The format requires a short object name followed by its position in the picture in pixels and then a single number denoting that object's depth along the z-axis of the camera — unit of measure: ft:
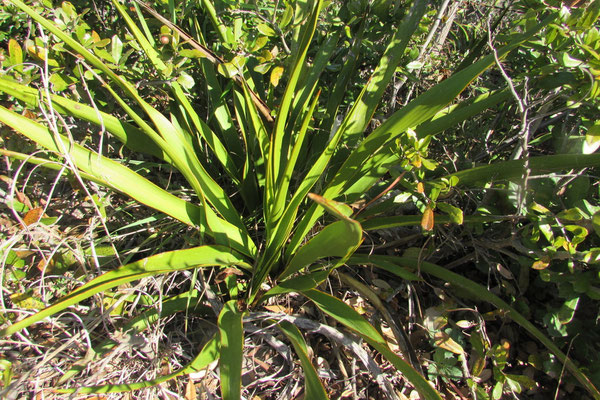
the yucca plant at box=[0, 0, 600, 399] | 3.04
